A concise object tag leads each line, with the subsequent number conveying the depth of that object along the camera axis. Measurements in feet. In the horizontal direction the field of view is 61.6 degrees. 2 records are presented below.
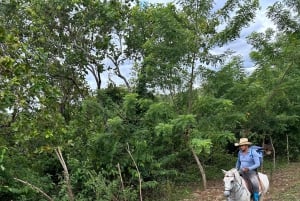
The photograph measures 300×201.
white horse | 14.84
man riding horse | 16.56
